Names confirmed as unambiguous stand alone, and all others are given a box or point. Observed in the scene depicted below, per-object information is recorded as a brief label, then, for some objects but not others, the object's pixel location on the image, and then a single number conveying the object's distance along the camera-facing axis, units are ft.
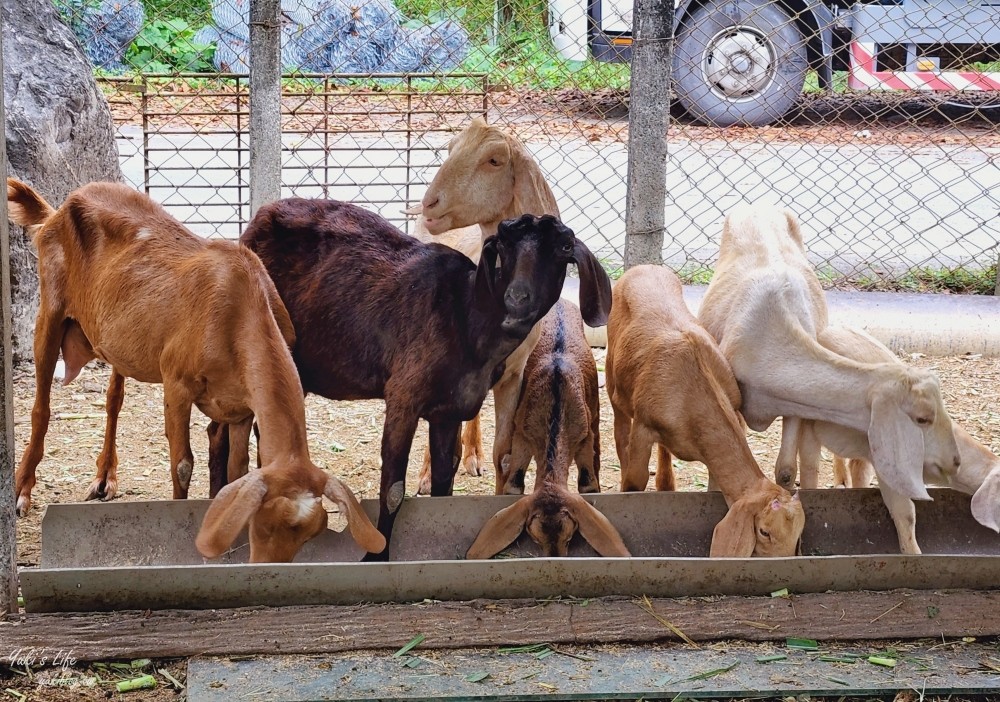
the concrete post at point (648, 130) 19.47
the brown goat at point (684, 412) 14.34
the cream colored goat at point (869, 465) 14.65
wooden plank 12.58
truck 27.09
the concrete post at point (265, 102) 18.72
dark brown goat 13.43
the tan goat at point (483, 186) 14.73
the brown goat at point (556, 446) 14.60
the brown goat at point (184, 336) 12.94
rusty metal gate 26.99
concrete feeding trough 12.87
